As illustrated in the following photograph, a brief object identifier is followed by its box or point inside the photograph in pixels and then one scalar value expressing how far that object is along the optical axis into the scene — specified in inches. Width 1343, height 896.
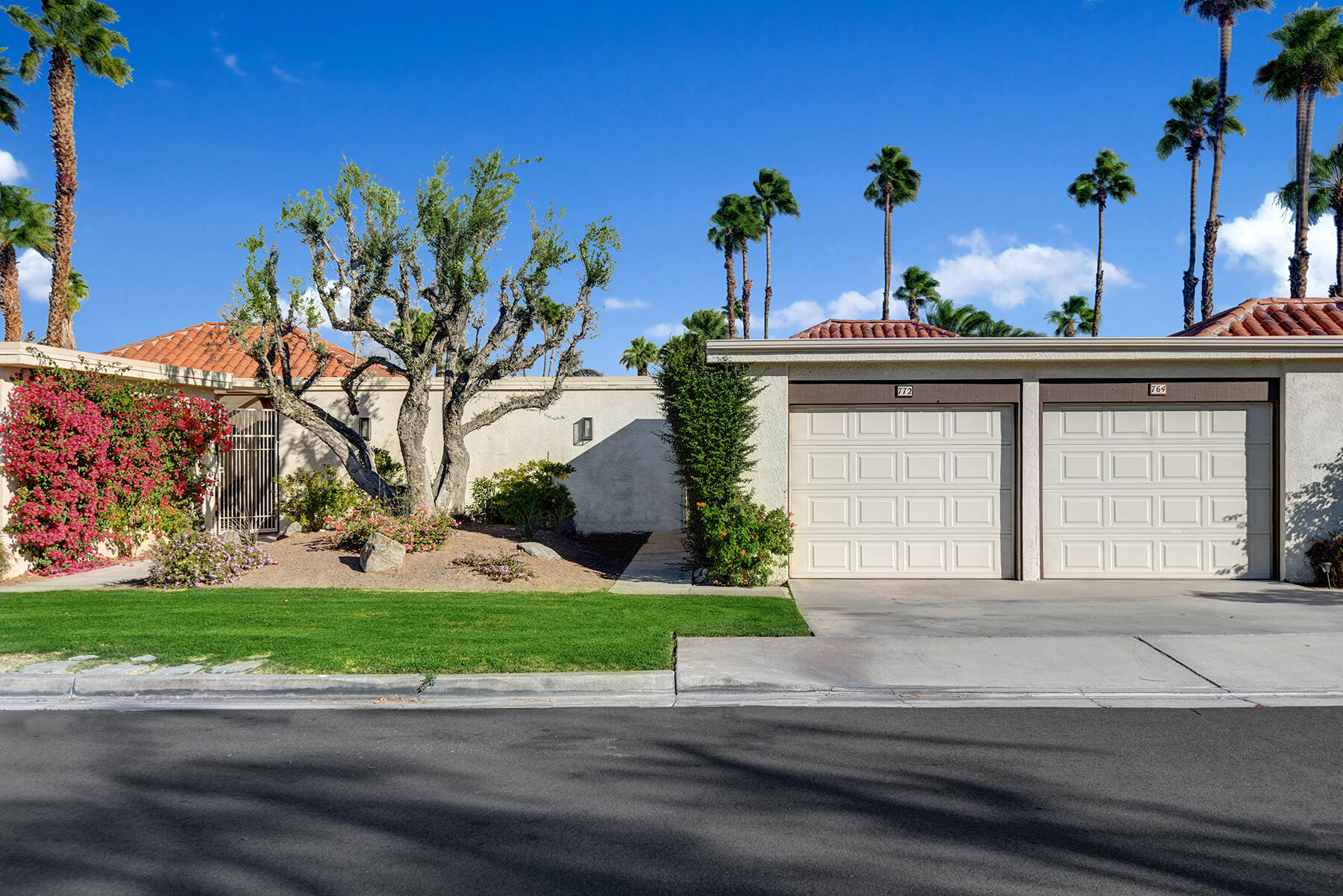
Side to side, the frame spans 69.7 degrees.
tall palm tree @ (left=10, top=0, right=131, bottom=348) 801.6
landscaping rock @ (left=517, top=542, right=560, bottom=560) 547.8
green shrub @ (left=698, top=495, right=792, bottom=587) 470.0
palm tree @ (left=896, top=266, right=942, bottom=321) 1967.3
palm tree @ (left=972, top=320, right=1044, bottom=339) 1962.4
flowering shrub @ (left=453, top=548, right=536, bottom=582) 491.2
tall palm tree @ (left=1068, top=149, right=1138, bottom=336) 1765.5
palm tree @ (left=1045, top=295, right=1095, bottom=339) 1998.0
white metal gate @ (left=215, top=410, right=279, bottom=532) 682.8
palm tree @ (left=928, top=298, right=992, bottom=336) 1942.7
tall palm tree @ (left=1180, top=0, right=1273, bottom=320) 1288.1
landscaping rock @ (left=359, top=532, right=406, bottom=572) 505.0
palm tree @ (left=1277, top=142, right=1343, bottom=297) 1480.1
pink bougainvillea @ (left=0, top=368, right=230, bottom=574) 521.0
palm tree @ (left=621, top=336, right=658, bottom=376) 1950.1
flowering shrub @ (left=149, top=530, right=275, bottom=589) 476.4
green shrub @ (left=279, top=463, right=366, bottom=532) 666.8
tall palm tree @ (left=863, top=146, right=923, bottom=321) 1793.8
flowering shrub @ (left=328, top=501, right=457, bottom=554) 534.0
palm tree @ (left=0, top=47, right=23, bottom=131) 914.8
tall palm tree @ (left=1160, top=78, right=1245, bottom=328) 1493.6
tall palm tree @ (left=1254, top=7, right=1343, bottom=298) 1198.3
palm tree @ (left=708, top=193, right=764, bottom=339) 1872.5
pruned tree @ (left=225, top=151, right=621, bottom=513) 542.9
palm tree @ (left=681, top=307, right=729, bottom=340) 1871.3
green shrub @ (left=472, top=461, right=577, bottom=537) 666.8
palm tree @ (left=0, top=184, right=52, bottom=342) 1044.5
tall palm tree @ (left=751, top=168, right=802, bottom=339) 1871.3
